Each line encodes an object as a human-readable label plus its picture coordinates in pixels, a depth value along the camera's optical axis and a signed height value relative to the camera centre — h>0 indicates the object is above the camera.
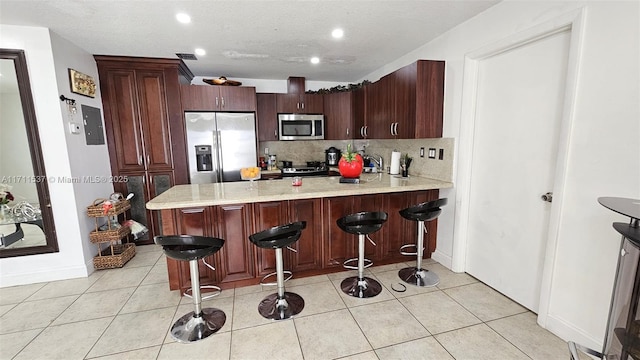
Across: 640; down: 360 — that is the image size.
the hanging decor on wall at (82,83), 2.96 +0.75
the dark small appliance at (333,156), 5.09 -0.21
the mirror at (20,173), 2.63 -0.24
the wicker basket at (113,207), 3.05 -0.70
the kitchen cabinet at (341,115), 4.58 +0.52
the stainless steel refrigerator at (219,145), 3.92 +0.03
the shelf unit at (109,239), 3.06 -1.04
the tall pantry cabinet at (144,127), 3.62 +0.28
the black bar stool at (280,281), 2.03 -1.13
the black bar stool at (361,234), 2.33 -0.78
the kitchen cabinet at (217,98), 3.89 +0.72
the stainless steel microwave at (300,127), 4.61 +0.31
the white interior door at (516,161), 2.03 -0.17
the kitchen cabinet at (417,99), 2.85 +0.48
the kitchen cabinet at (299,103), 4.61 +0.72
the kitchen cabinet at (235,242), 2.49 -0.91
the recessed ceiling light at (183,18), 2.38 +1.16
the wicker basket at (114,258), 3.08 -1.27
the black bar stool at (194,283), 1.88 -1.02
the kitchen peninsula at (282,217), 2.39 -0.68
